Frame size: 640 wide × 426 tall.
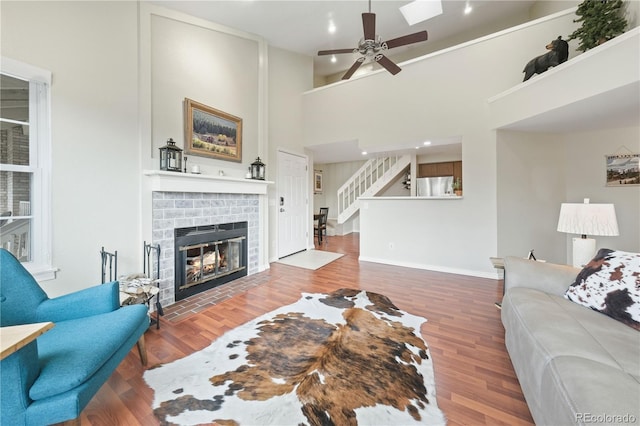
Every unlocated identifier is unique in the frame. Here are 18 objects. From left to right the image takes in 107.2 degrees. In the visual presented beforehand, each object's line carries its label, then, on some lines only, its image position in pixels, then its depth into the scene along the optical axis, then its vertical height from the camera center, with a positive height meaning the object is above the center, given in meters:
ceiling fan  2.51 +1.90
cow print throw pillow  1.37 -0.49
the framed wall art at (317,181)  8.59 +1.07
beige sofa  0.84 -0.66
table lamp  1.99 -0.12
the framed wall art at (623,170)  3.14 +0.56
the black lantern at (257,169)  3.89 +0.69
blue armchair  0.97 -0.69
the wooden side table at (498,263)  2.39 -0.55
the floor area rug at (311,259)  4.37 -0.97
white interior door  4.80 +0.15
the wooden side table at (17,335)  0.83 -0.48
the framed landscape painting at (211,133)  3.10 +1.12
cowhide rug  1.31 -1.12
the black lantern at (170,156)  2.75 +0.64
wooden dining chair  6.46 -0.40
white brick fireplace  2.66 +0.06
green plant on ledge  2.31 +1.90
